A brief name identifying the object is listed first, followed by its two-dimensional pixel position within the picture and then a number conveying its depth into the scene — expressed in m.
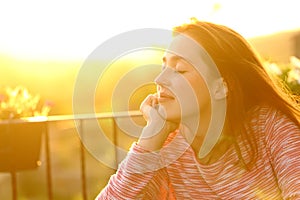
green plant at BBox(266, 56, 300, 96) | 6.24
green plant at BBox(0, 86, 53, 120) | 6.62
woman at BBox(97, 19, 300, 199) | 2.41
